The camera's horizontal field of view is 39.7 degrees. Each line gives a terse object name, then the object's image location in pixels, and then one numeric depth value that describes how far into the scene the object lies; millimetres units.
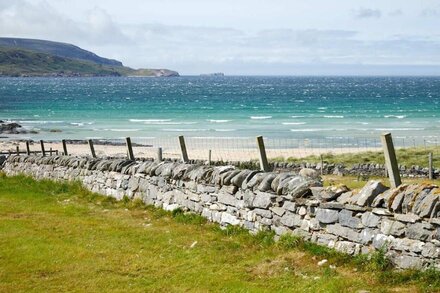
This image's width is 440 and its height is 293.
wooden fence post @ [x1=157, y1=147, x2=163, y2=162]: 18547
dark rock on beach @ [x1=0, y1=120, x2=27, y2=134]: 70562
